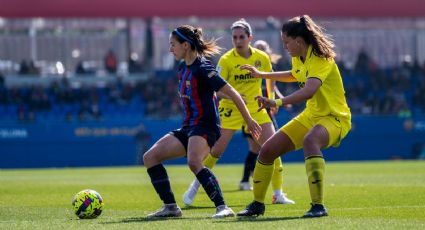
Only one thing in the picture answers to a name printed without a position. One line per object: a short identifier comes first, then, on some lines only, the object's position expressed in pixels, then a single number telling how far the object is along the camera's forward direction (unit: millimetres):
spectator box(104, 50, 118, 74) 75937
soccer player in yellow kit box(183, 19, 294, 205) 26109
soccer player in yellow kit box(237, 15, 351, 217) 18531
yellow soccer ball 19703
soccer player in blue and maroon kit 19000
